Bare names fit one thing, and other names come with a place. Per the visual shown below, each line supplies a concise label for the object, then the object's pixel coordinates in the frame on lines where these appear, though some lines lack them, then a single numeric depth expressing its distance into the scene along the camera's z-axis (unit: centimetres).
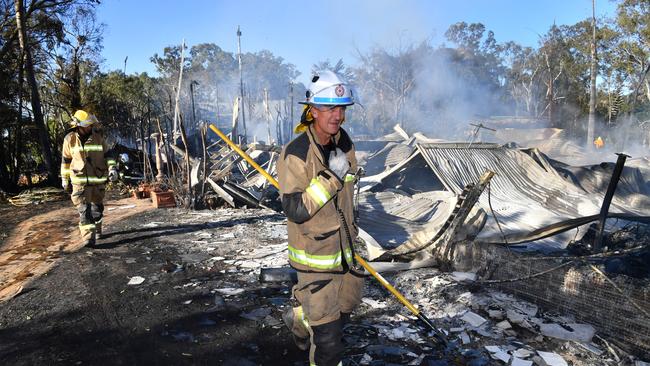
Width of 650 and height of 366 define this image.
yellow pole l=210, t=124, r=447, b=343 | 311
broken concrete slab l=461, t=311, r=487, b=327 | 339
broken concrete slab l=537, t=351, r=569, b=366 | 284
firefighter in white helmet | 232
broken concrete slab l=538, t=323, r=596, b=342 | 313
